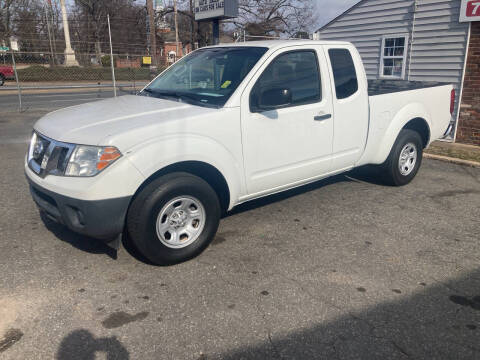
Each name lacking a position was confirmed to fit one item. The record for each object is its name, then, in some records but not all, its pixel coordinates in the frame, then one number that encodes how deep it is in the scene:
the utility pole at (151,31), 18.48
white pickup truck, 3.17
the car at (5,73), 25.59
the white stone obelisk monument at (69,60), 21.02
